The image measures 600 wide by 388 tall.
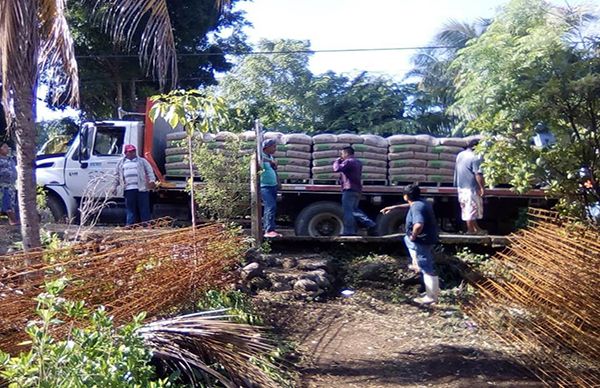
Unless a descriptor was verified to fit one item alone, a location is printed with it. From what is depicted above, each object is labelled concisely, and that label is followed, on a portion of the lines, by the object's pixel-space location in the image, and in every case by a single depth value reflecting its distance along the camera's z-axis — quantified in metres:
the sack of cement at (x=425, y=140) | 13.03
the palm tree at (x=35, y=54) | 6.38
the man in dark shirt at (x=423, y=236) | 9.49
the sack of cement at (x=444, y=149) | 13.10
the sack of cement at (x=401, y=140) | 13.05
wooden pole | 11.03
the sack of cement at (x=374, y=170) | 13.19
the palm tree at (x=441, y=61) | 24.61
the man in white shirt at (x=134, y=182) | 12.05
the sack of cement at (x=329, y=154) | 13.06
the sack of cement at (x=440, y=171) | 13.16
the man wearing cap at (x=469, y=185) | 11.83
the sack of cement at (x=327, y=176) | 13.16
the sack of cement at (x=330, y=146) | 13.04
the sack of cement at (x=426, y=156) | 13.07
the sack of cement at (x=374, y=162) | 13.18
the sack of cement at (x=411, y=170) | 13.11
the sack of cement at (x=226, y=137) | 12.47
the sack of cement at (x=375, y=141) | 13.11
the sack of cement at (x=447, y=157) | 13.14
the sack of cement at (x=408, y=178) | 13.12
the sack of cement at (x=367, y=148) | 13.09
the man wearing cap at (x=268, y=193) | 11.62
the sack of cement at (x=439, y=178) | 13.16
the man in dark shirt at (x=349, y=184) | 12.09
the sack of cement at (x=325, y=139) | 13.05
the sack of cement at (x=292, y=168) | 13.13
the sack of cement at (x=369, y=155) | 13.11
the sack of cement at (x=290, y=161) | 13.11
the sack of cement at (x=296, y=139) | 13.03
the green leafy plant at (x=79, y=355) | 4.07
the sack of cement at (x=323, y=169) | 13.12
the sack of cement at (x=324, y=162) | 13.09
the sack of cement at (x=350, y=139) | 13.07
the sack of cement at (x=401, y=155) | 13.05
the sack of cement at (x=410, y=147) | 13.04
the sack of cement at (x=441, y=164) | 13.14
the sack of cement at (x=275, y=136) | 12.94
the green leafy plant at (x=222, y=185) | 11.57
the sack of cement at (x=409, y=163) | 13.09
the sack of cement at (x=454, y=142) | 13.11
